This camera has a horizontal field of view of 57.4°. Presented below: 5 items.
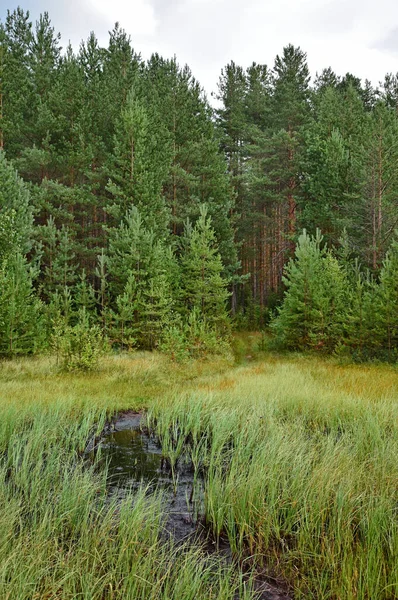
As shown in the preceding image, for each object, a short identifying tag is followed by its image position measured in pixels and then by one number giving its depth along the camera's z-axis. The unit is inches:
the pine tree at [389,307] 542.6
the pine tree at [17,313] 550.9
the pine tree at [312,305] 679.1
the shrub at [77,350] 494.9
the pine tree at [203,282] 831.1
